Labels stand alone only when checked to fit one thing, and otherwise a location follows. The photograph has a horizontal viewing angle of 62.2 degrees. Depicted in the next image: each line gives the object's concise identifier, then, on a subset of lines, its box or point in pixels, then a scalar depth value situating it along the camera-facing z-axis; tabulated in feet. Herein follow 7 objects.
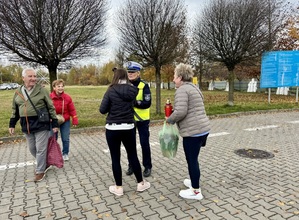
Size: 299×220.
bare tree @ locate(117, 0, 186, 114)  32.30
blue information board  43.42
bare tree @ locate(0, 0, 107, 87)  23.40
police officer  12.42
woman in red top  16.02
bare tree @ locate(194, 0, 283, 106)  39.04
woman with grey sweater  10.16
